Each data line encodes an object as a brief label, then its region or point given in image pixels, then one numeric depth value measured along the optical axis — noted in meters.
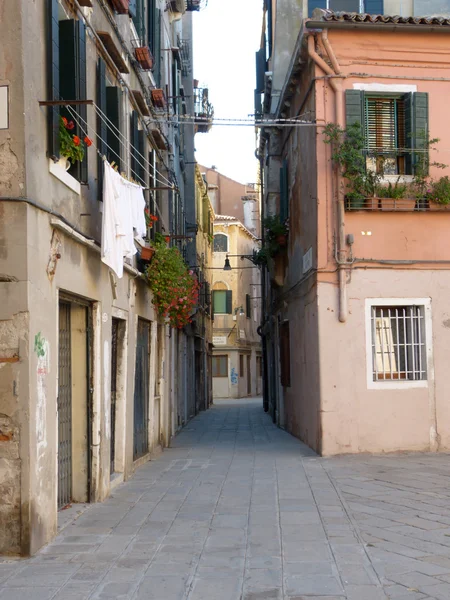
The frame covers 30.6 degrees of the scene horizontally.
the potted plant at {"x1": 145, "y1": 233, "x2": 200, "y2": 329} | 12.94
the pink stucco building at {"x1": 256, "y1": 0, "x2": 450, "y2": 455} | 12.88
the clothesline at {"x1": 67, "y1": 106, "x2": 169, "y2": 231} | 8.45
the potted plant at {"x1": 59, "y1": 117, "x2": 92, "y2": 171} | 7.86
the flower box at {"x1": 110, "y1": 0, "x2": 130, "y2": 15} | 10.79
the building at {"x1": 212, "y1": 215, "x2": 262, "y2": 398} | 44.34
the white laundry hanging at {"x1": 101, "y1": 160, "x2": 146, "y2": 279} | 9.00
